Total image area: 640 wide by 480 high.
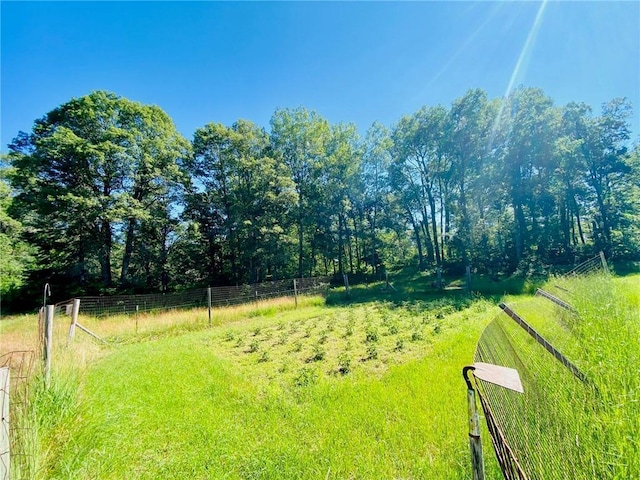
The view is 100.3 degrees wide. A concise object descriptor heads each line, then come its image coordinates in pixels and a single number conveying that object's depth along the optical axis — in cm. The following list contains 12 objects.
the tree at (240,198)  2261
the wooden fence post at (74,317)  591
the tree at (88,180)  1697
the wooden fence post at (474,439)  123
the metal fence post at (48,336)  329
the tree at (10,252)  1595
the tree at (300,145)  2608
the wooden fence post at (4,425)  156
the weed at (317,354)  577
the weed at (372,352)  558
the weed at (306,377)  448
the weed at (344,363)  496
